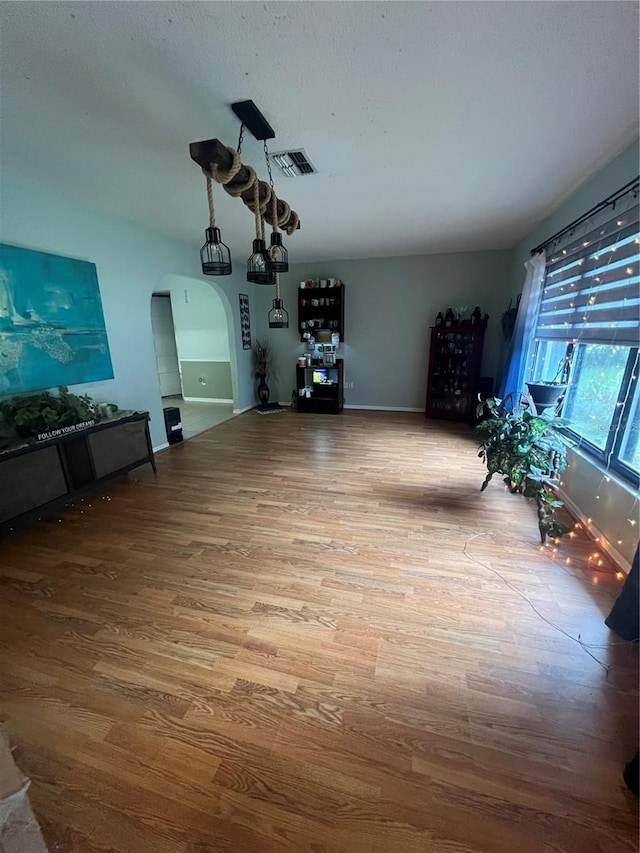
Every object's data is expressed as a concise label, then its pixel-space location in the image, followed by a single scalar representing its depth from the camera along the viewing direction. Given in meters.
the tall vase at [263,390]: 5.90
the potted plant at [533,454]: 2.06
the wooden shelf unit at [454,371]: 4.77
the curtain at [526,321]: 3.19
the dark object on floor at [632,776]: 0.96
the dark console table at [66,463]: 2.11
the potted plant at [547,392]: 2.44
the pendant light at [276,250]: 2.06
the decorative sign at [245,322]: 5.46
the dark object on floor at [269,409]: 5.61
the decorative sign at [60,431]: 2.30
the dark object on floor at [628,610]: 1.40
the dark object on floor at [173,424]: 4.02
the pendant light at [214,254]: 1.76
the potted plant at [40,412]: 2.28
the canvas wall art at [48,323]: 2.36
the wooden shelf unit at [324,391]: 5.45
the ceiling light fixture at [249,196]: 1.53
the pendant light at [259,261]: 1.94
